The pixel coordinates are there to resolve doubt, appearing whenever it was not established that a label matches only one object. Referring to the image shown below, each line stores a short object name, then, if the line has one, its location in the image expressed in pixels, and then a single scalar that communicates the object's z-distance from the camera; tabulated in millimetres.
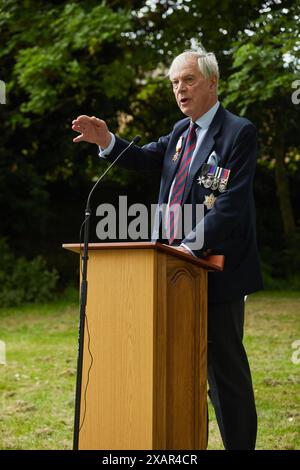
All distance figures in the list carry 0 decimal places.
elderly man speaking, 6539
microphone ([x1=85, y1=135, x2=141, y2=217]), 5736
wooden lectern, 5801
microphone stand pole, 5605
